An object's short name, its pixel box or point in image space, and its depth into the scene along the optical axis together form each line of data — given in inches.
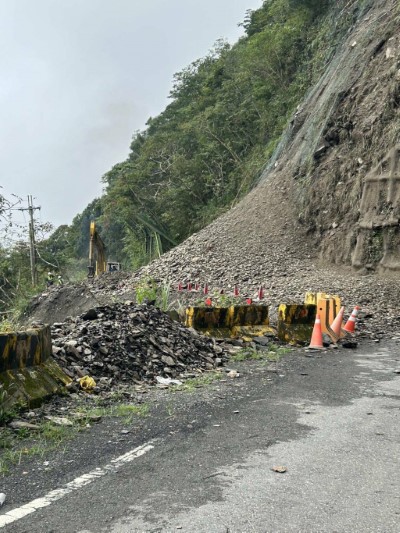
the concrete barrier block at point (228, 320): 432.1
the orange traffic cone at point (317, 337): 413.0
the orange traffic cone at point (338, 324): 446.3
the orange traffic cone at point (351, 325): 472.7
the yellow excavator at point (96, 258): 1317.7
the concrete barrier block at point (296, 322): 442.0
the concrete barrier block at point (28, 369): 227.5
